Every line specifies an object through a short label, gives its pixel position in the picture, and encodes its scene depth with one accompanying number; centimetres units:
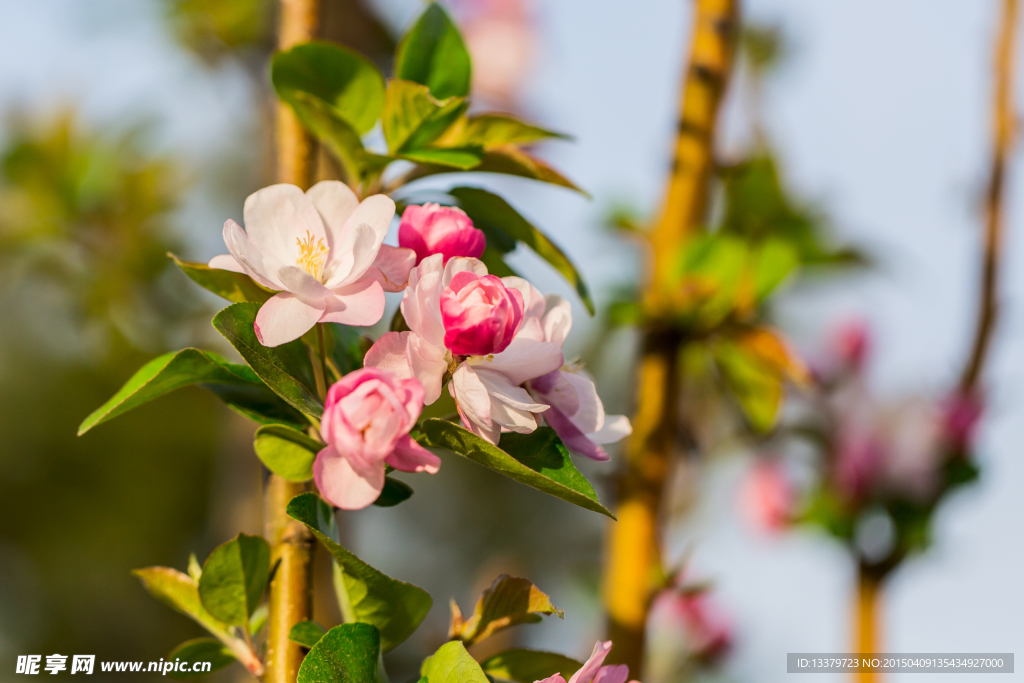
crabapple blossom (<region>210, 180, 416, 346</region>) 66
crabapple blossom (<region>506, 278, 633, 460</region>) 67
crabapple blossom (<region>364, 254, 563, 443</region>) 65
